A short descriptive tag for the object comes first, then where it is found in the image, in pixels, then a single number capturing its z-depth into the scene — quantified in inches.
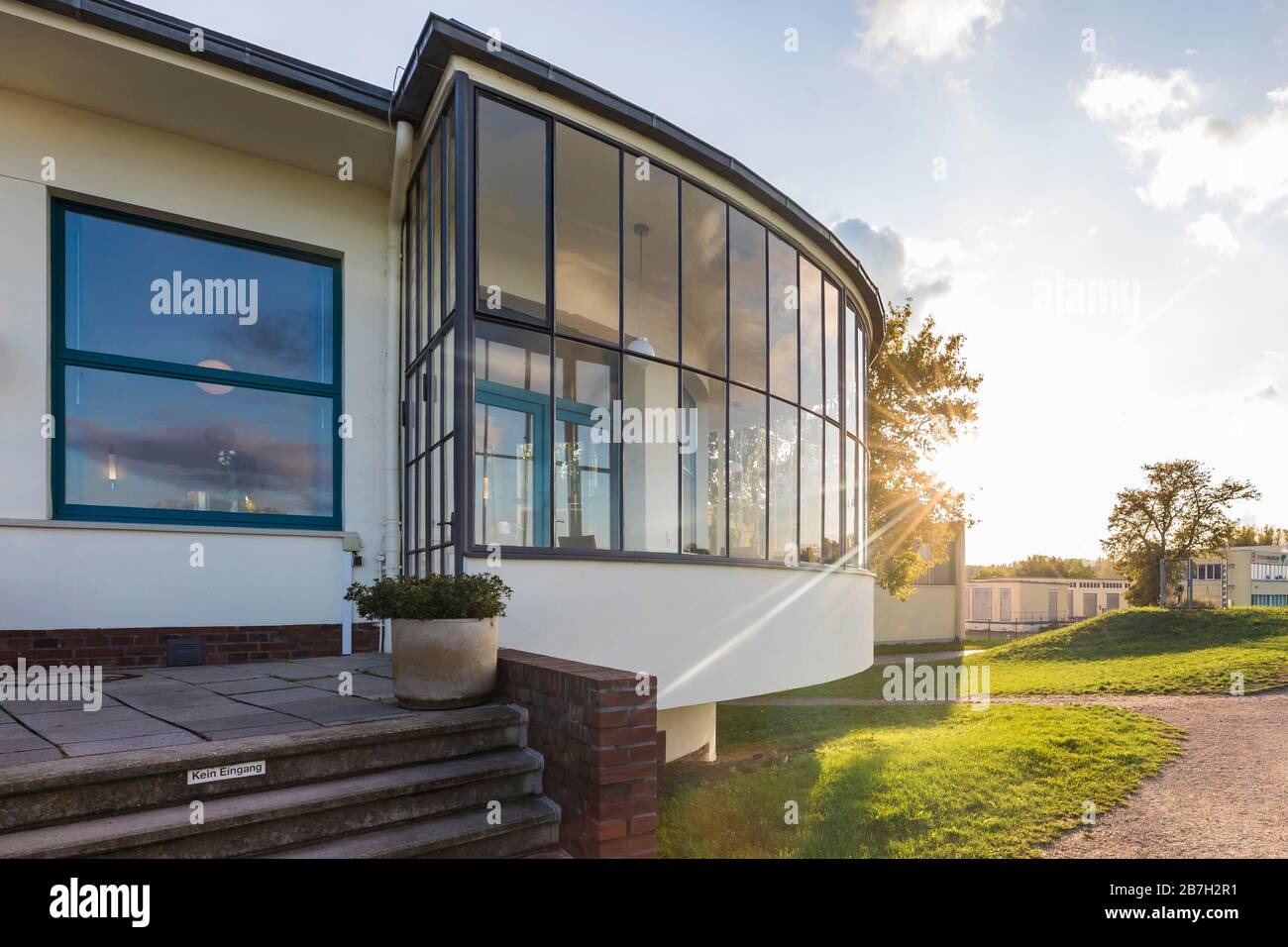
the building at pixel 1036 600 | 1576.0
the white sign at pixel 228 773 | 104.6
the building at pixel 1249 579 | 1576.0
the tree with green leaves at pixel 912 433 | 613.6
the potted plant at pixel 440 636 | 139.6
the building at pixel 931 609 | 1009.5
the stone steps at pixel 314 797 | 94.7
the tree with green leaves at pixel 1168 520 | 1121.4
